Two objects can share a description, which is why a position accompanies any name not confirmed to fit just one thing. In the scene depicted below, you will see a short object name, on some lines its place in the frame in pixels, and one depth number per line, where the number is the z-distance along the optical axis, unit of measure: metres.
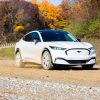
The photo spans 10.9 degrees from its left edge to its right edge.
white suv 19.06
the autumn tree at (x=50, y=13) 115.56
